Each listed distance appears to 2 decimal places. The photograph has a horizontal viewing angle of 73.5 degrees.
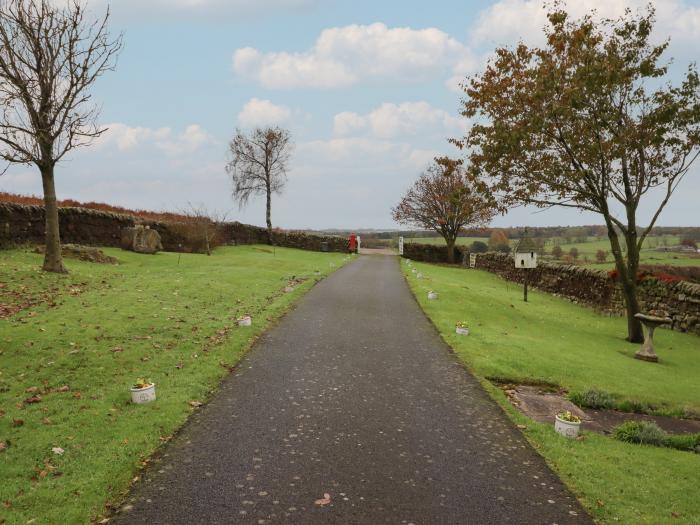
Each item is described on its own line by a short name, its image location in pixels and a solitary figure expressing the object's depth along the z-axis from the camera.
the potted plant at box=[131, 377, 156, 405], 7.69
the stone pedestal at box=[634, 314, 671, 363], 15.59
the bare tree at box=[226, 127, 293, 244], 54.91
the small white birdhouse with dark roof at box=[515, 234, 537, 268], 26.56
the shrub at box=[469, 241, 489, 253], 54.39
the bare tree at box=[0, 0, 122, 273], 18.42
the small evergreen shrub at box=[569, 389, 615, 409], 9.50
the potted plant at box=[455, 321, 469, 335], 13.77
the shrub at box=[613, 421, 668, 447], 7.71
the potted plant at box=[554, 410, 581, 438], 7.27
